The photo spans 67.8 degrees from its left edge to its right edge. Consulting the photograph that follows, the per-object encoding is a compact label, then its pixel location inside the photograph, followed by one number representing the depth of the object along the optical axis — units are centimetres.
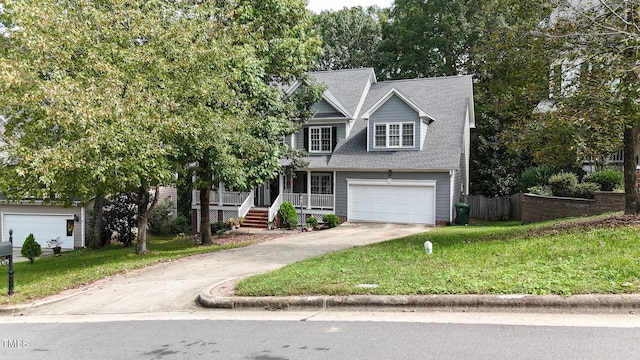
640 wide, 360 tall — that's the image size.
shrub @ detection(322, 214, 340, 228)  2377
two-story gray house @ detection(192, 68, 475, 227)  2322
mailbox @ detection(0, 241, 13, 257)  980
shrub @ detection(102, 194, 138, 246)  2559
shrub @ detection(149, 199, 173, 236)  2823
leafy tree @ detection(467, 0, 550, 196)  1300
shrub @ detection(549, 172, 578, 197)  1865
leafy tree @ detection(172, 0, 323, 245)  1466
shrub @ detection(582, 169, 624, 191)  1727
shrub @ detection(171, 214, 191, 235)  2839
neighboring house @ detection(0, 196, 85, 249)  2722
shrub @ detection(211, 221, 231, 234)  2492
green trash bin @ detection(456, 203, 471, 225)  2284
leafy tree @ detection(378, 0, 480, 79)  3672
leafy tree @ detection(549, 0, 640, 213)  1070
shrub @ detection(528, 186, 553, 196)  2039
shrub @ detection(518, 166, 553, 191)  2400
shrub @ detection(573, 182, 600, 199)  1771
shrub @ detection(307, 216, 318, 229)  2403
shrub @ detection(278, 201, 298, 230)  2414
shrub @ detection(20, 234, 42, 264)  2117
